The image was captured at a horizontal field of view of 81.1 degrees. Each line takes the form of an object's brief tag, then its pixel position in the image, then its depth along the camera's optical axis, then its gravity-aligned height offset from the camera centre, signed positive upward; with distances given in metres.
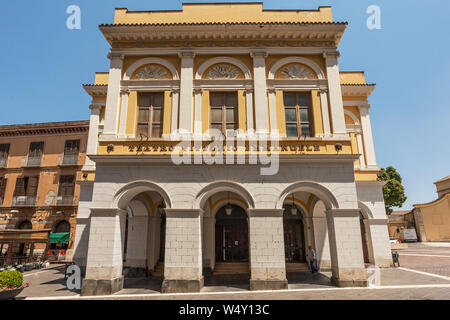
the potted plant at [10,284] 8.78 -1.70
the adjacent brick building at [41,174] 24.00 +5.38
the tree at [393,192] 35.97 +4.81
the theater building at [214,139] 10.30 +3.68
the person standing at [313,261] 13.59 -1.59
